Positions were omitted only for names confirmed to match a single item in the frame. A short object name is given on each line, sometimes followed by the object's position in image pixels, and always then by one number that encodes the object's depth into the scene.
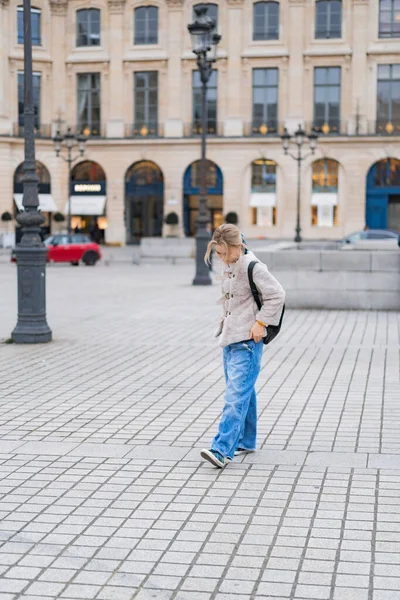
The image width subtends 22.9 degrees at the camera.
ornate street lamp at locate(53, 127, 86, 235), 46.22
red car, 41.22
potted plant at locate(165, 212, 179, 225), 58.91
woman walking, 7.16
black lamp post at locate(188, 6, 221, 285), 24.22
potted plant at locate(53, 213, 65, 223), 60.16
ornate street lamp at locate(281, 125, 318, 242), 43.09
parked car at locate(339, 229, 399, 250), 43.24
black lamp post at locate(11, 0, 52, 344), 14.29
